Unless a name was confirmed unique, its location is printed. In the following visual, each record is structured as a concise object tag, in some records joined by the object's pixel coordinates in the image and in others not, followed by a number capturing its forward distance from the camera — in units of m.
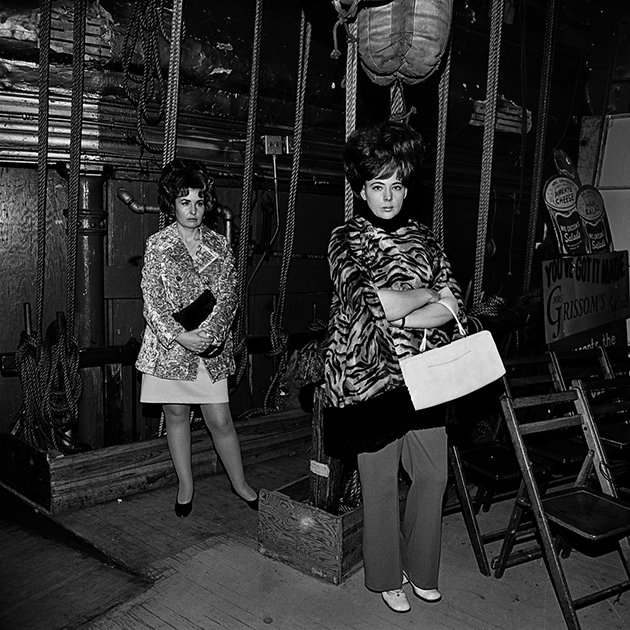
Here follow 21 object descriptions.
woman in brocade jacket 3.37
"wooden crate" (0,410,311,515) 3.69
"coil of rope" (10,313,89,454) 4.02
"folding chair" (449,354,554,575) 3.20
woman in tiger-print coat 2.64
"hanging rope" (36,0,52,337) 3.91
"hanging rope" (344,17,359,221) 3.07
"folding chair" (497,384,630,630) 2.71
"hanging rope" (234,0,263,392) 4.20
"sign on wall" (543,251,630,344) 4.95
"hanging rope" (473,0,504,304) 3.65
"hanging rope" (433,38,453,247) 3.63
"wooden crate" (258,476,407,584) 3.03
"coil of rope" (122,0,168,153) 4.32
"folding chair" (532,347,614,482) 3.44
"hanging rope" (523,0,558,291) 4.66
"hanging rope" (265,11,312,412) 4.46
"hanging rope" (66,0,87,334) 3.93
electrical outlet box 5.15
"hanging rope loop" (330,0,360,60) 2.89
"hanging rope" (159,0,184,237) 3.70
